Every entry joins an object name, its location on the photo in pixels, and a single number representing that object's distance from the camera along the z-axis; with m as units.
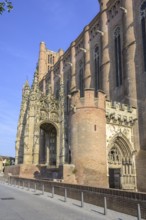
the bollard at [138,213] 5.91
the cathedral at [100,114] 15.66
